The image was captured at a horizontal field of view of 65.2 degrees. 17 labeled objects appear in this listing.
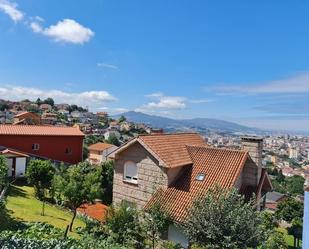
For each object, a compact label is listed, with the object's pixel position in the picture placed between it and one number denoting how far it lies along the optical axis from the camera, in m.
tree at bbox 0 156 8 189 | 10.47
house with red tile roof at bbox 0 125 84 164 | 27.33
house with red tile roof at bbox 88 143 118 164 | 64.55
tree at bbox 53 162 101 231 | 13.45
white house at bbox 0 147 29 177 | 21.73
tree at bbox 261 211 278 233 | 14.57
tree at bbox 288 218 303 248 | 22.67
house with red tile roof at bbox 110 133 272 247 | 14.84
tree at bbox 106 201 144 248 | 11.98
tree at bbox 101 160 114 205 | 21.88
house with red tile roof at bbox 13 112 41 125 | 87.92
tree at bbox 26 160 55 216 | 17.40
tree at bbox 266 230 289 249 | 11.52
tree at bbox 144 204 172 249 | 11.88
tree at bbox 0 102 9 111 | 142.24
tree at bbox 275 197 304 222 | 32.84
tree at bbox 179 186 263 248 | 10.03
